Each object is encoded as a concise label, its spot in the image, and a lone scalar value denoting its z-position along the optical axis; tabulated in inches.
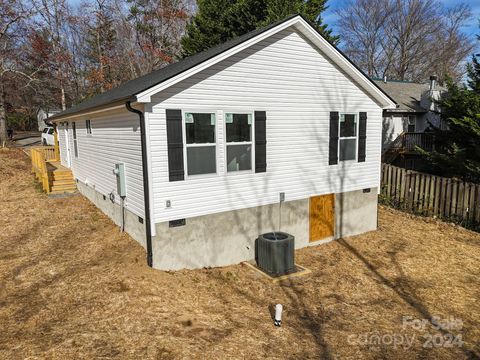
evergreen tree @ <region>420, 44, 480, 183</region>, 535.7
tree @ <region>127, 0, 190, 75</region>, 1174.3
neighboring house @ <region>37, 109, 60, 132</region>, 1964.2
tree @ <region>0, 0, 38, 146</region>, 986.1
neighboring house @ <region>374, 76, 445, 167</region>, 842.2
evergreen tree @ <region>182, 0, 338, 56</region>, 737.6
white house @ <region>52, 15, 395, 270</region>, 309.1
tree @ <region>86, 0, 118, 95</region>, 1211.6
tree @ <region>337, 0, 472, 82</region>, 1562.5
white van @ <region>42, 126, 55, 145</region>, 1133.7
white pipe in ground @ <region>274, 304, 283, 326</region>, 242.4
